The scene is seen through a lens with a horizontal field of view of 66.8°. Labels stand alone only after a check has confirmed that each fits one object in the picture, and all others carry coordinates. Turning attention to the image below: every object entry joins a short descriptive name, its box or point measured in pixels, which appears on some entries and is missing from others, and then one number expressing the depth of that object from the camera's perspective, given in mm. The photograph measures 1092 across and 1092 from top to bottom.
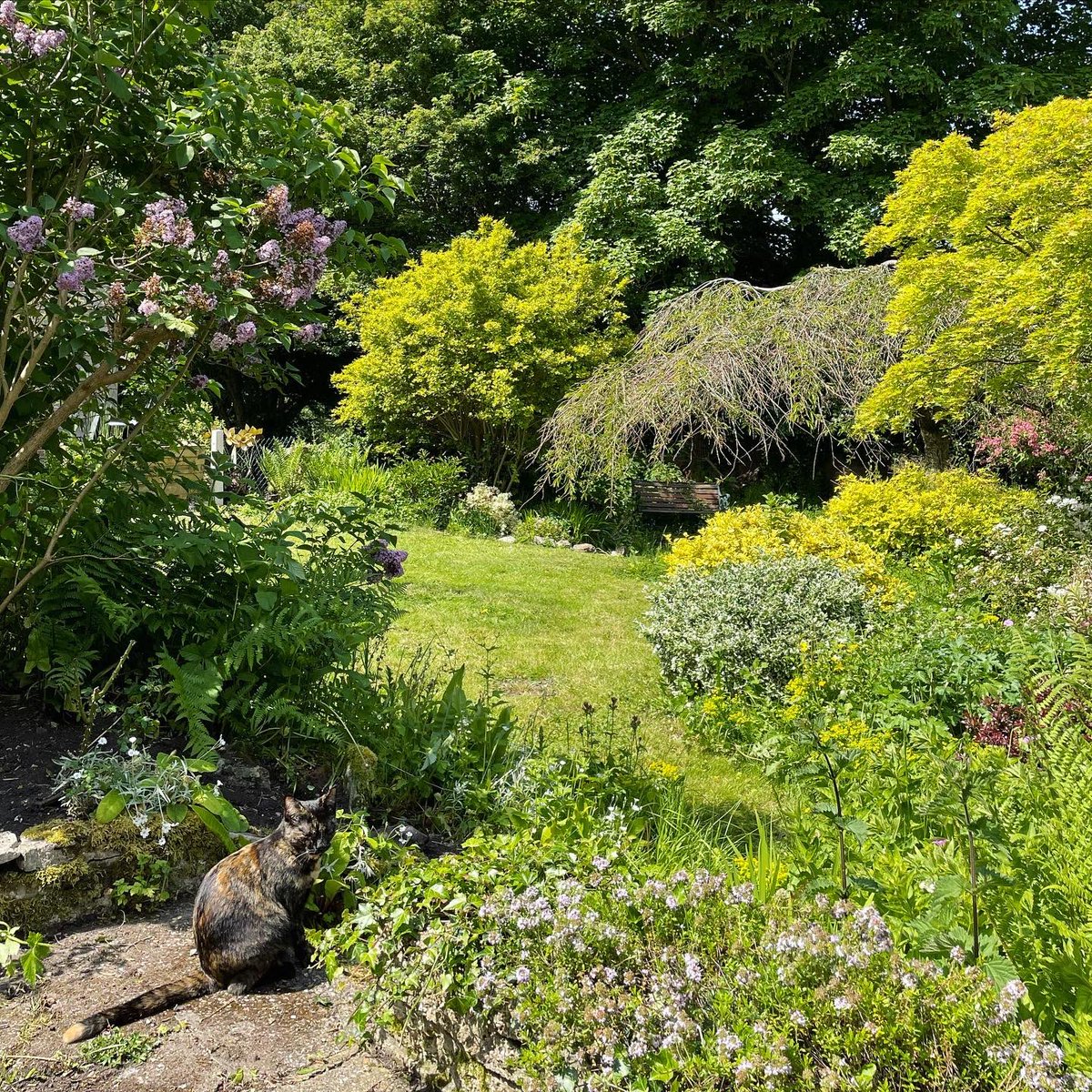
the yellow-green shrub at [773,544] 6426
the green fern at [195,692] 2445
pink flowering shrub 8469
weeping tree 9164
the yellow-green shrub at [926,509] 7641
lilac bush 2277
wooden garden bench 12078
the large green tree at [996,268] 5863
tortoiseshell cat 1950
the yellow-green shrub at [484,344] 12938
